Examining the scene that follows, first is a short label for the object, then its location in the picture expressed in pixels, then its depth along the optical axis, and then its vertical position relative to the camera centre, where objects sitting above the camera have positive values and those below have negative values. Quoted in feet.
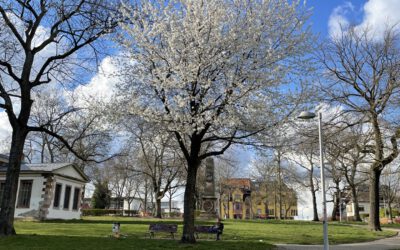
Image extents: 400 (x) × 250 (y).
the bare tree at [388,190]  187.03 +13.23
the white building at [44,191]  101.96 +4.42
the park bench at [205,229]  58.13 -2.73
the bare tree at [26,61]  53.11 +21.75
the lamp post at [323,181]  40.19 +3.35
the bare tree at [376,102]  71.00 +21.18
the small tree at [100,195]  204.74 +7.01
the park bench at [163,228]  58.90 -2.75
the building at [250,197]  204.78 +9.92
